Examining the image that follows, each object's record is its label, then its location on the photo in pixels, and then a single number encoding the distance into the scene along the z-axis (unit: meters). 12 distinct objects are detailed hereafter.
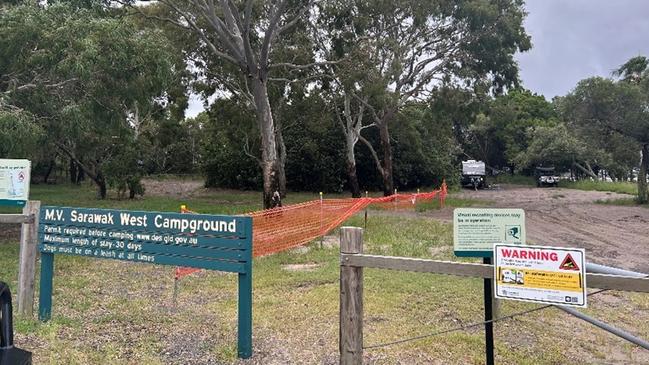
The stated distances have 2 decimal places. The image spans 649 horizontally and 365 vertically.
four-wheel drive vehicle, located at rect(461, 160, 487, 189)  46.28
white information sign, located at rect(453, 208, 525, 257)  4.53
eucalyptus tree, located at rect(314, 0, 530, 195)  21.86
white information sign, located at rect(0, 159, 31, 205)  6.98
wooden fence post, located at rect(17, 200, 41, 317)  5.97
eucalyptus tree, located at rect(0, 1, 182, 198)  10.92
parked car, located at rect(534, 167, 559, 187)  50.31
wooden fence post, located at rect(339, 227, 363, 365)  4.05
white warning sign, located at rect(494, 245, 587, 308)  3.40
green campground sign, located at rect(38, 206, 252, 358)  4.89
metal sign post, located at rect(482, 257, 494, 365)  4.16
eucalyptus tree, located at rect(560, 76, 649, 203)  23.34
